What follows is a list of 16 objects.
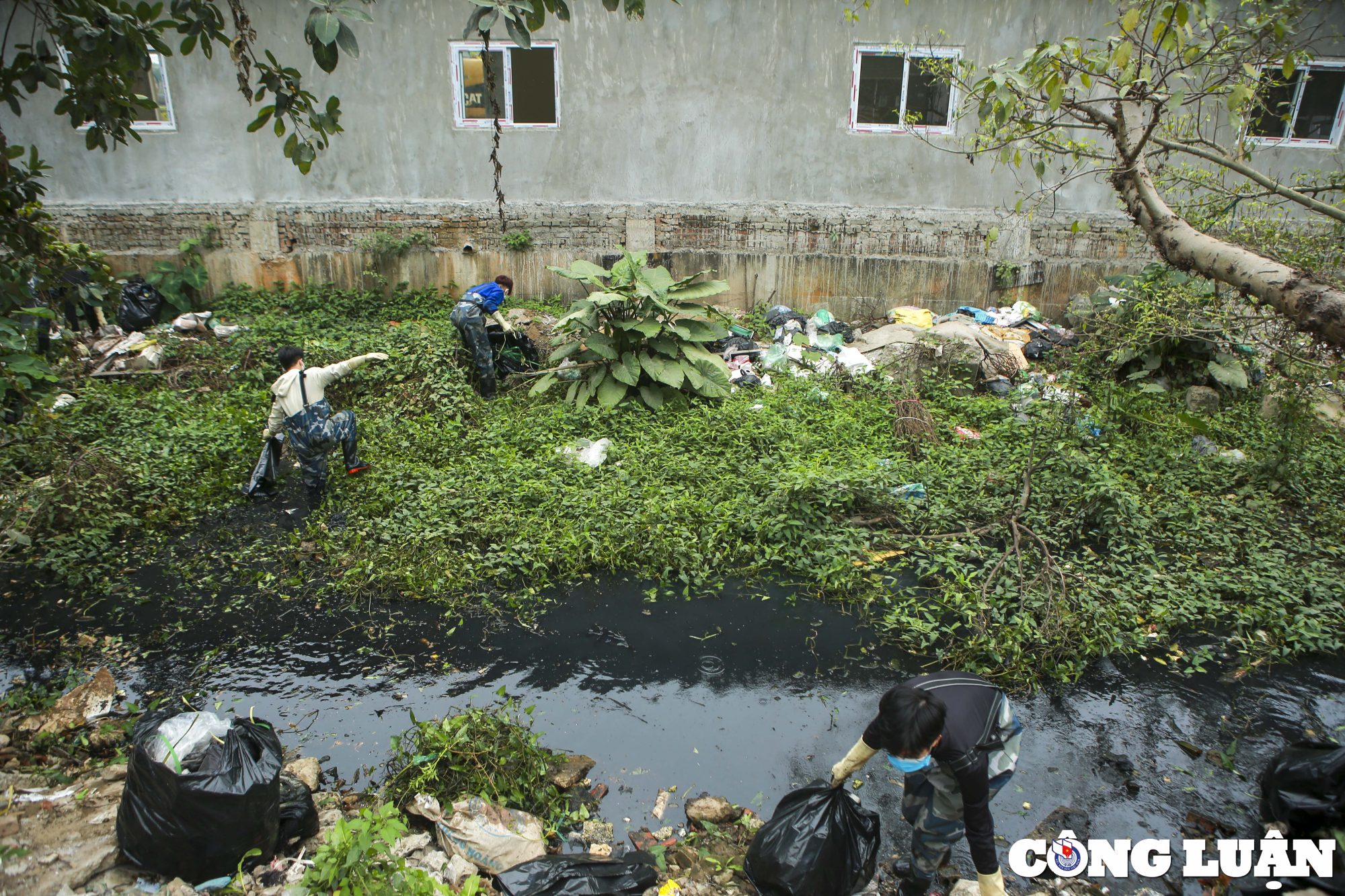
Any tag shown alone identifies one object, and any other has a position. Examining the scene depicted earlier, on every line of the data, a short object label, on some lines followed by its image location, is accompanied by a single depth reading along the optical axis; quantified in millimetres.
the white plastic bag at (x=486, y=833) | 2656
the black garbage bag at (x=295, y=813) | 2729
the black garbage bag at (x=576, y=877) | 2439
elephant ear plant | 6750
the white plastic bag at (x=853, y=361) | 7641
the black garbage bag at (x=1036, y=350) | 8422
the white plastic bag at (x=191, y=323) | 8203
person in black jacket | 2268
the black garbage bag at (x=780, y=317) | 8906
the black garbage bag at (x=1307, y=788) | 2531
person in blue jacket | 6949
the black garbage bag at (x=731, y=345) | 8137
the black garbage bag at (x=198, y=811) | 2424
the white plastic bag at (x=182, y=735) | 2482
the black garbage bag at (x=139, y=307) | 8492
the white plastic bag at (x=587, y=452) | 5828
